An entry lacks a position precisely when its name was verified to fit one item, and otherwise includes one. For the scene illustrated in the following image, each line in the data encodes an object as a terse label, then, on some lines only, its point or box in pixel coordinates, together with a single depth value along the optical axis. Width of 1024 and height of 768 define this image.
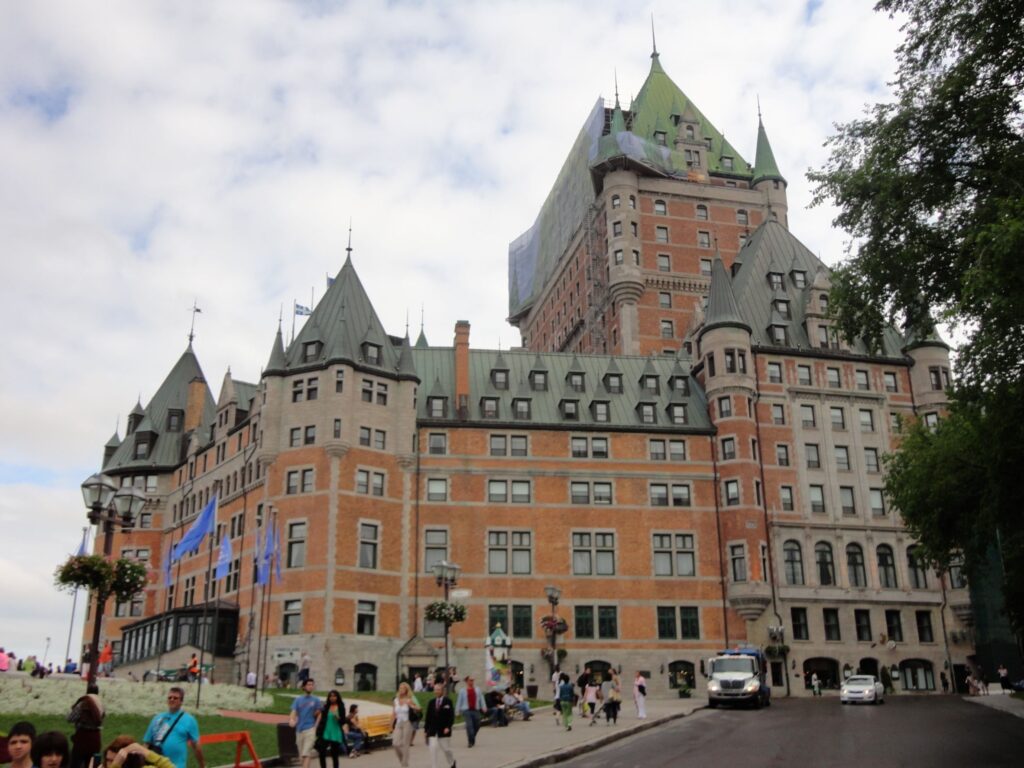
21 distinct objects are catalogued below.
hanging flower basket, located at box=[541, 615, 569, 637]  45.31
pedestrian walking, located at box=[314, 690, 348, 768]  19.12
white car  45.34
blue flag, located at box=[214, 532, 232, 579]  45.69
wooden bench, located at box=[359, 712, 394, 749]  26.09
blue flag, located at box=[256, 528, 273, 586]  50.97
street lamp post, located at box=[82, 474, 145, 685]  20.80
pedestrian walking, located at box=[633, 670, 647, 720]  35.56
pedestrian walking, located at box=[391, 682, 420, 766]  21.08
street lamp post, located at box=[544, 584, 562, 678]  43.72
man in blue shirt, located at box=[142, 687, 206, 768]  13.27
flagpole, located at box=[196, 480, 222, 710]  54.59
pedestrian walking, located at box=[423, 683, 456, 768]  19.94
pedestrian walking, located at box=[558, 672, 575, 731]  30.39
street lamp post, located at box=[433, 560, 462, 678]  35.19
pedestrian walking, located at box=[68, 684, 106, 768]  12.75
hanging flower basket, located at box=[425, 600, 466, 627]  38.34
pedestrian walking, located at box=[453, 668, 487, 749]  26.27
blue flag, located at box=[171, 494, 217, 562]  39.66
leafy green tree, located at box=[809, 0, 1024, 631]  23.72
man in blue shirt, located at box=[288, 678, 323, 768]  19.22
